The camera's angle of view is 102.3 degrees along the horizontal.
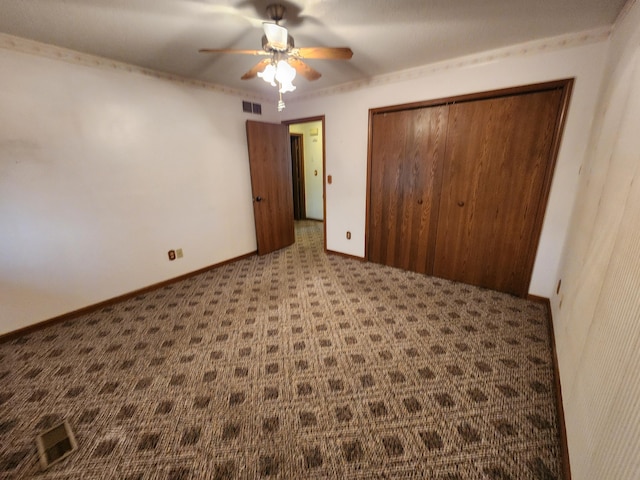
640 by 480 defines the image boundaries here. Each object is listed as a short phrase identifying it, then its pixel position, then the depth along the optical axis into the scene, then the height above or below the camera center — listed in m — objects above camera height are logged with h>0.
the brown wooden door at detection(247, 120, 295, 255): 3.59 -0.21
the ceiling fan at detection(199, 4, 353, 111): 1.54 +0.72
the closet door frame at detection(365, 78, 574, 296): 2.10 +0.50
